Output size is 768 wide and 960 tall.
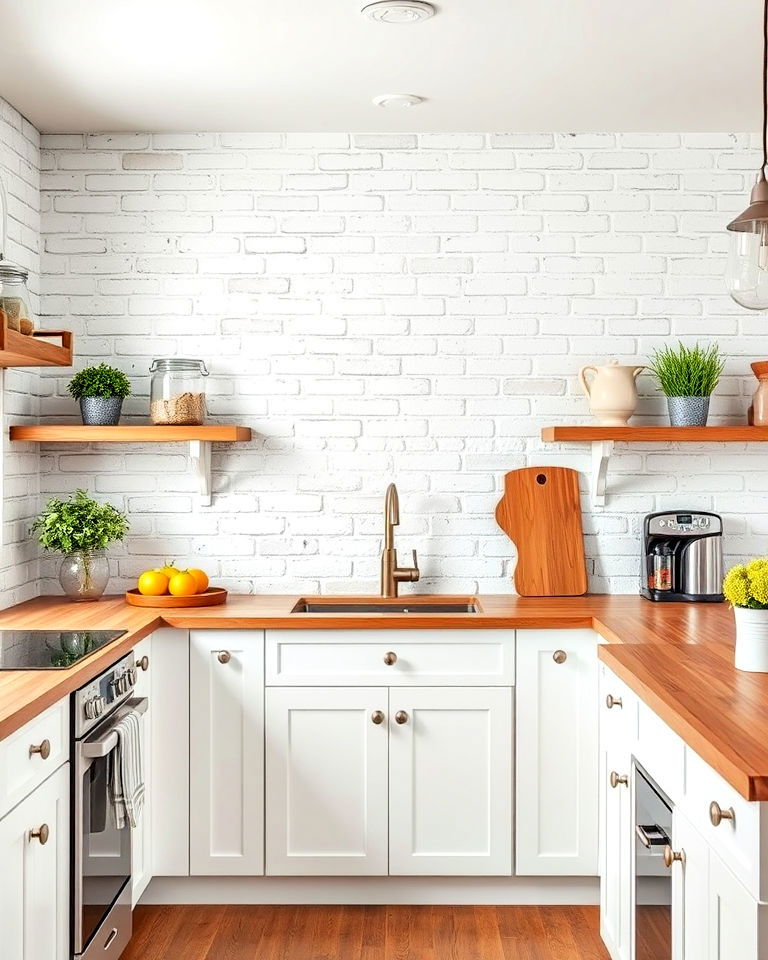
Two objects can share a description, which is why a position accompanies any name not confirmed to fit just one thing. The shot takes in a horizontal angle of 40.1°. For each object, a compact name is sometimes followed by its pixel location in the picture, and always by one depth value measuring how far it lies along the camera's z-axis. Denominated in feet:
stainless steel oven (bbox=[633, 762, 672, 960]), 6.98
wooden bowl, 11.00
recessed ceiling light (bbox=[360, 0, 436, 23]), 8.51
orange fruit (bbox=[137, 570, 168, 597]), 11.22
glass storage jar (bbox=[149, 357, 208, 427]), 11.50
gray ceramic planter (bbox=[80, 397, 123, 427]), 11.53
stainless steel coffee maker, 11.46
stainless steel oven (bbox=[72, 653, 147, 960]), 8.03
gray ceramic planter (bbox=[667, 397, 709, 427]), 11.46
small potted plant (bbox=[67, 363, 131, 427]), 11.53
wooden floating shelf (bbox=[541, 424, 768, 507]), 11.21
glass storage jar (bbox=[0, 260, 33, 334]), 8.51
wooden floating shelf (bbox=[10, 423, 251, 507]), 11.23
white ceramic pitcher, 11.49
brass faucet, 11.57
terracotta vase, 11.53
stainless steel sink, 11.75
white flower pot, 7.05
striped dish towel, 8.68
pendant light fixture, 6.55
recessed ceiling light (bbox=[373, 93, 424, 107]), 10.84
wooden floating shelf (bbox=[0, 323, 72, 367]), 8.28
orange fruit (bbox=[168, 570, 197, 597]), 11.11
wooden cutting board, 11.94
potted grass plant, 11.48
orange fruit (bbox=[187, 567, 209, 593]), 11.23
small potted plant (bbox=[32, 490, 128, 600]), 11.19
